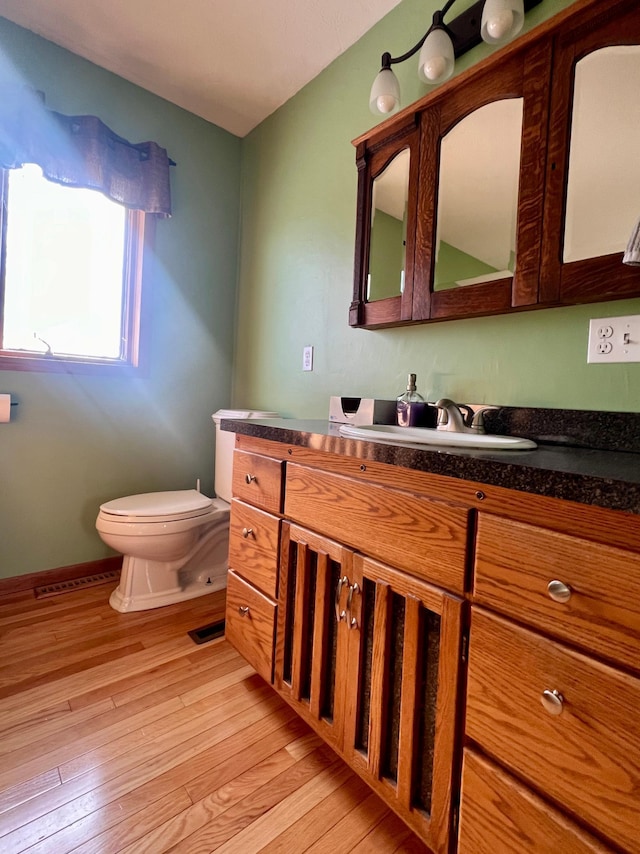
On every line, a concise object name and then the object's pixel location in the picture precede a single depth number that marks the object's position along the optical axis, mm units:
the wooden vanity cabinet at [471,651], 542
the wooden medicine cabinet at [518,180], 958
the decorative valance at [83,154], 1704
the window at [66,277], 1812
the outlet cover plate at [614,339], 941
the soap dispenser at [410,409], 1267
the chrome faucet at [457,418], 1103
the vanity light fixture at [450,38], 1058
